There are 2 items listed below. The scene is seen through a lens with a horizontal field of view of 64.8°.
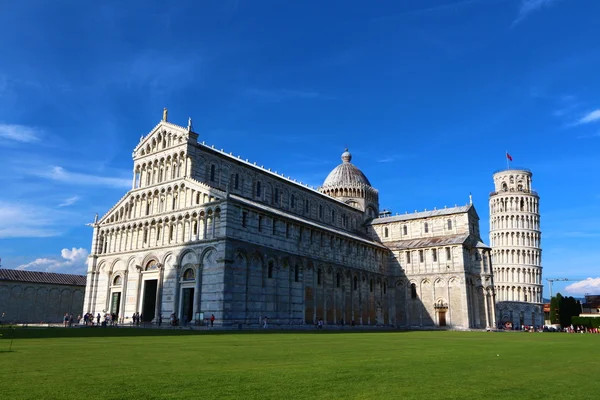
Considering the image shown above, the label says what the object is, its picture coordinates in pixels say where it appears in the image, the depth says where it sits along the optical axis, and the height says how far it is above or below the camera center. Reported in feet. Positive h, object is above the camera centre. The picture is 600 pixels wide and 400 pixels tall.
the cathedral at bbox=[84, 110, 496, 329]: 138.72 +18.45
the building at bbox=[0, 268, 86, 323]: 185.16 +4.38
